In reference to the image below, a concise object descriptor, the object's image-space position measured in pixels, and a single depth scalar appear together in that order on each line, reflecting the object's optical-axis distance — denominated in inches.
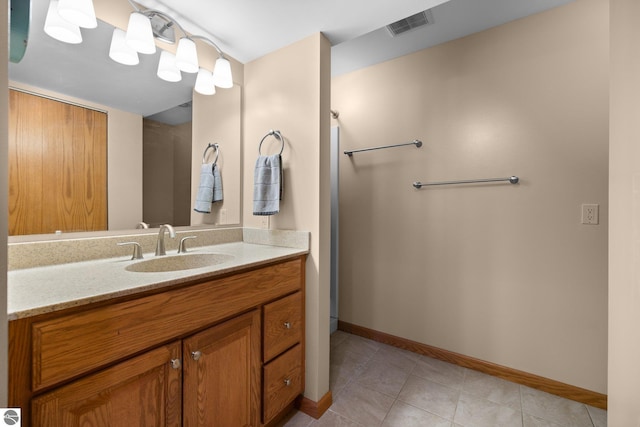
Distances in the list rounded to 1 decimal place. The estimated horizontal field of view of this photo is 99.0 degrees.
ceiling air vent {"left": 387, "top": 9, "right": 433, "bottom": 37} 66.6
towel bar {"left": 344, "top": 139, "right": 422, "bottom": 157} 80.8
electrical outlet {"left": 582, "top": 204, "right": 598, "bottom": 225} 60.1
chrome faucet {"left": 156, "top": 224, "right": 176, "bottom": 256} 53.8
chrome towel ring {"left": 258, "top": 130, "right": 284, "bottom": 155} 65.0
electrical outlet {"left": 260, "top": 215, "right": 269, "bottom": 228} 68.9
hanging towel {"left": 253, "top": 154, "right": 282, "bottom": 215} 62.2
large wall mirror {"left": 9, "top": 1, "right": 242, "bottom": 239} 44.5
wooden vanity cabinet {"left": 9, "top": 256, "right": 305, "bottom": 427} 26.2
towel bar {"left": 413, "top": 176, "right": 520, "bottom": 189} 68.1
